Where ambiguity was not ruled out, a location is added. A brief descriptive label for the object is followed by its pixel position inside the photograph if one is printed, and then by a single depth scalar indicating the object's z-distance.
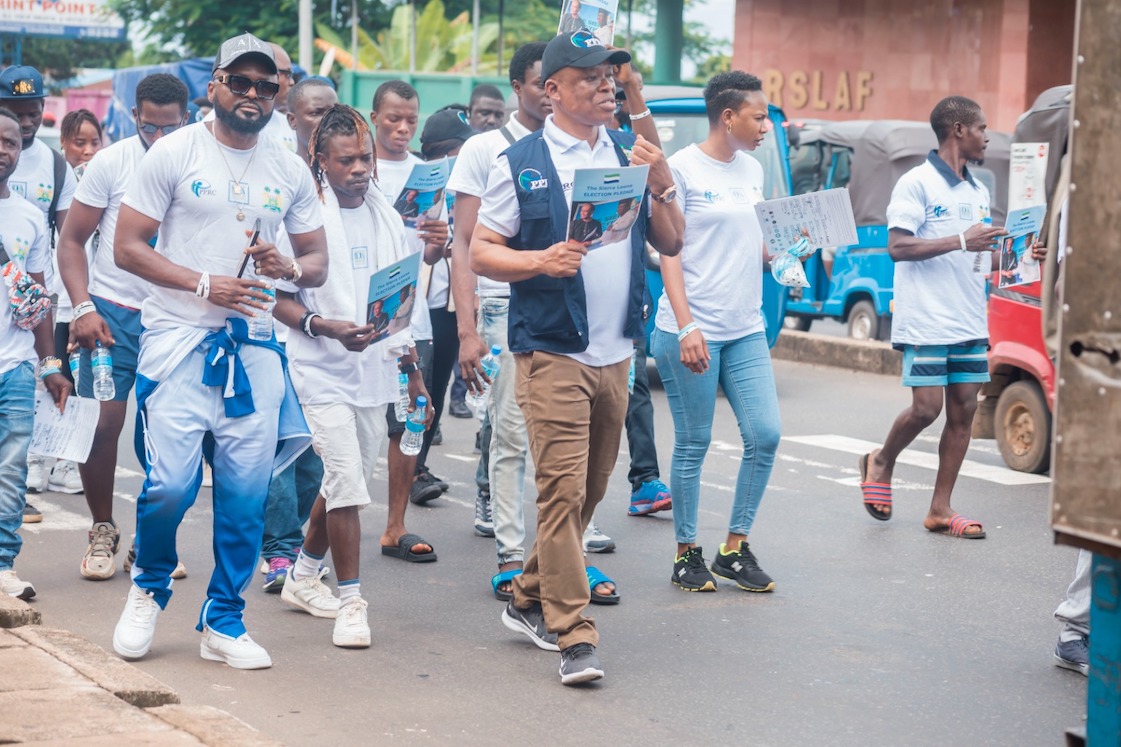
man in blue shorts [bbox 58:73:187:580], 6.32
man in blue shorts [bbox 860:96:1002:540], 7.86
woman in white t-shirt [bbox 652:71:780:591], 6.70
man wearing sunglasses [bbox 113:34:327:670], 5.39
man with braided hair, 5.92
